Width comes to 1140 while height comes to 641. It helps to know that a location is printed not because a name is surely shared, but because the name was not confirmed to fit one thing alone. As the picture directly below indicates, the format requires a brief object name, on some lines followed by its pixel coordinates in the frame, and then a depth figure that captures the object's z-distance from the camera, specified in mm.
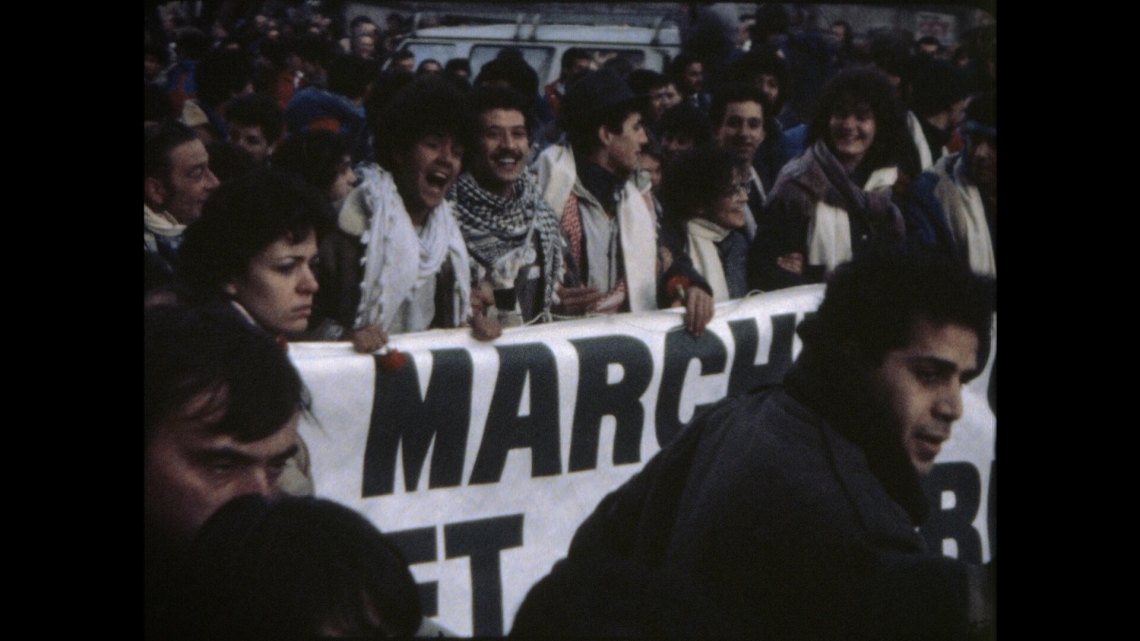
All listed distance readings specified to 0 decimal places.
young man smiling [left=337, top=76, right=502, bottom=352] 3771
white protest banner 3752
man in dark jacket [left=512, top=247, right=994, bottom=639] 3250
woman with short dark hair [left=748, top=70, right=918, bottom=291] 4363
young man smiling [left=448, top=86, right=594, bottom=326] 3928
